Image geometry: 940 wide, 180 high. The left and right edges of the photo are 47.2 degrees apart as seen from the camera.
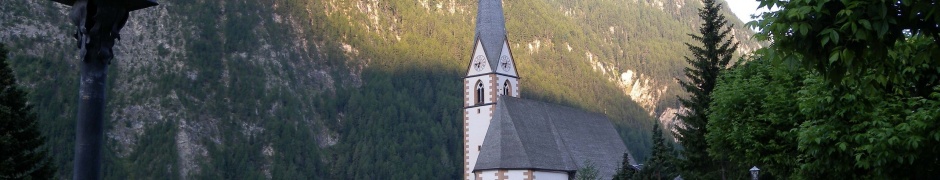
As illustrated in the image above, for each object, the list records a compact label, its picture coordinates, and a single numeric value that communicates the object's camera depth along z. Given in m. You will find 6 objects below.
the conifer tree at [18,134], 29.28
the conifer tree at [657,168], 52.02
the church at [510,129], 59.75
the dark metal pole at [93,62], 7.88
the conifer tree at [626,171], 56.72
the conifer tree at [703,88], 38.12
